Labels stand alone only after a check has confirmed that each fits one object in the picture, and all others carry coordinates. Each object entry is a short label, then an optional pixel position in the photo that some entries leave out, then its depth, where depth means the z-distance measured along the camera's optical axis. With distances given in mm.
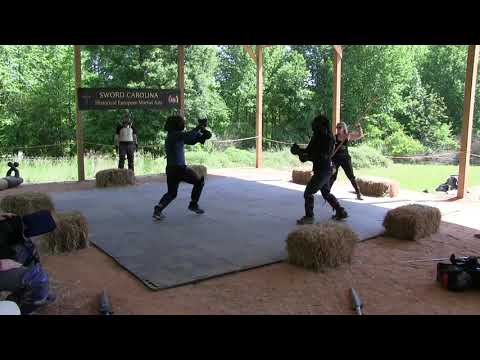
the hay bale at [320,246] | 4672
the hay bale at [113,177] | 9961
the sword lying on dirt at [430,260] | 5035
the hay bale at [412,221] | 5867
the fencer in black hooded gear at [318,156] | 6379
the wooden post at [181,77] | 12031
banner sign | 11117
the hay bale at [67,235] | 5219
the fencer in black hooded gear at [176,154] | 6684
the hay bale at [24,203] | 6609
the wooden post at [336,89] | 10742
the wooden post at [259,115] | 13633
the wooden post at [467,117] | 8164
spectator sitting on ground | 3123
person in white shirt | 10844
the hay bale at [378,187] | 8992
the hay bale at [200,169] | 11281
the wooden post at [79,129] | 10969
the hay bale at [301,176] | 10430
